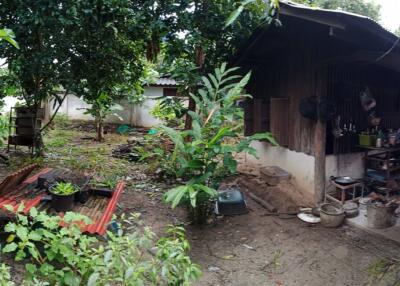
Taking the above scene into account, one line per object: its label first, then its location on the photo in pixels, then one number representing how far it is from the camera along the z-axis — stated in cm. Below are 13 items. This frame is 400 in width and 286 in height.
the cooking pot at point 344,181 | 532
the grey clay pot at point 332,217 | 487
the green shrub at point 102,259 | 183
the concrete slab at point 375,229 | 444
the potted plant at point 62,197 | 400
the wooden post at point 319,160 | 542
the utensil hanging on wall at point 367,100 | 570
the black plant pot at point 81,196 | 445
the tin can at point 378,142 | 547
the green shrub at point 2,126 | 439
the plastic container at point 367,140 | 555
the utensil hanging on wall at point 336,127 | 560
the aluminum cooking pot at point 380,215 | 460
